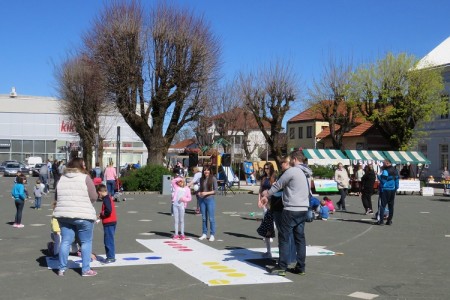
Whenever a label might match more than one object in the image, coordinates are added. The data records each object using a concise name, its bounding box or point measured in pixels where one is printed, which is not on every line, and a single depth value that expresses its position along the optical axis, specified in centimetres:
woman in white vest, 789
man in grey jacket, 821
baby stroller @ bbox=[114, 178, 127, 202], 2312
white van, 6700
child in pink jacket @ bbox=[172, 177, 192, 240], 1211
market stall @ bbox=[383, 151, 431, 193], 3568
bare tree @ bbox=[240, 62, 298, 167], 4150
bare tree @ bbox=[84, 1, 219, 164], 2912
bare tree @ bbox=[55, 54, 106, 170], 3978
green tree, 4078
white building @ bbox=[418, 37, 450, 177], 4331
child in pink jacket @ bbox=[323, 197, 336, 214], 1763
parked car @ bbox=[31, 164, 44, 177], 5301
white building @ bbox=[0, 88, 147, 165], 7375
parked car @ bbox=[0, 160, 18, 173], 5921
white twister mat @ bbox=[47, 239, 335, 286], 805
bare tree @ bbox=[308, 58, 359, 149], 4322
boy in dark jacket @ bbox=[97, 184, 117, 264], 909
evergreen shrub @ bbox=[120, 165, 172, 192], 2902
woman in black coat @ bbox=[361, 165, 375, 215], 1844
